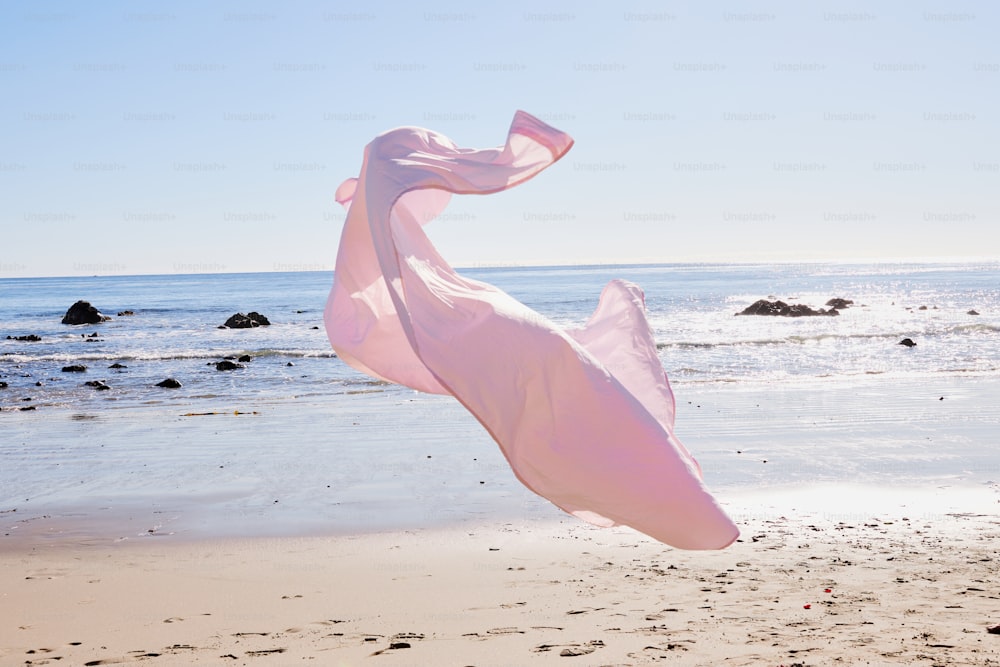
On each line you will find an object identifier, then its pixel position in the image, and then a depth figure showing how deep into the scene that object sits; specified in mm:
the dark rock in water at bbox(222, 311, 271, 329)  41219
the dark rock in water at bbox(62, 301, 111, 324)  44094
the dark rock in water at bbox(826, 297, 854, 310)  47469
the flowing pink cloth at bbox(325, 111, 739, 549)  3475
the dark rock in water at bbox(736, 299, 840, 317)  41594
